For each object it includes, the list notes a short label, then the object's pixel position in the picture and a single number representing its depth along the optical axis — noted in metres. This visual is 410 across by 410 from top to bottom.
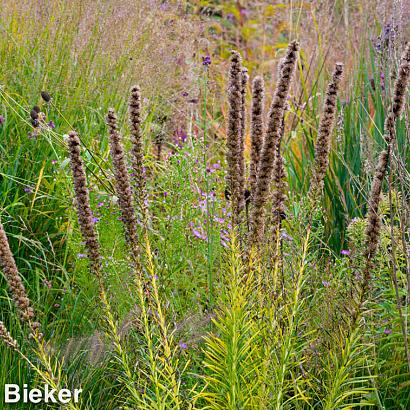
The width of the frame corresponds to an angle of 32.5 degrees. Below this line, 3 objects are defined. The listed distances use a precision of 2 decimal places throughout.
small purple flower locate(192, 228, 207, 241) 3.49
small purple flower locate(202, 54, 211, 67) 3.20
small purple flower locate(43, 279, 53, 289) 3.23
